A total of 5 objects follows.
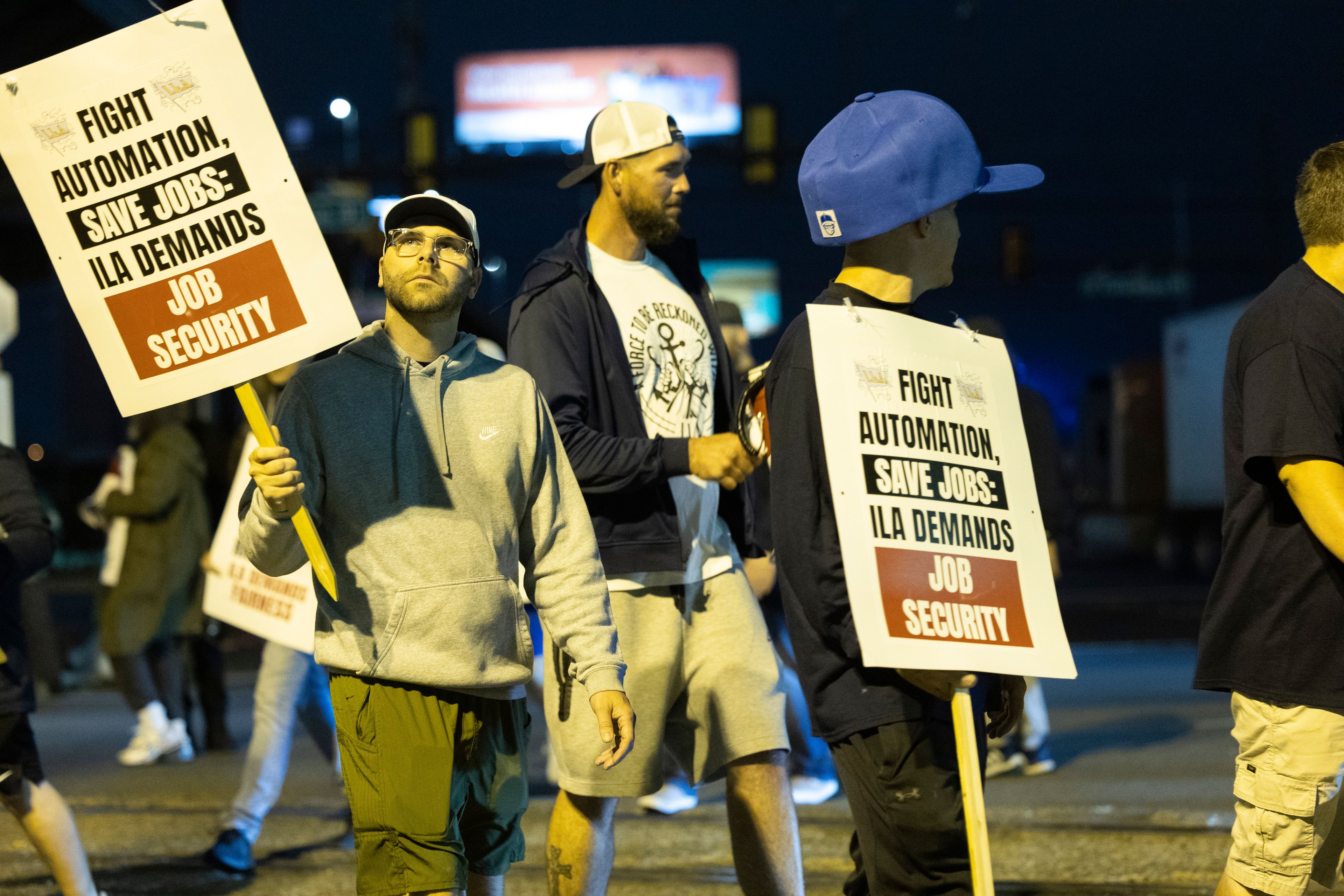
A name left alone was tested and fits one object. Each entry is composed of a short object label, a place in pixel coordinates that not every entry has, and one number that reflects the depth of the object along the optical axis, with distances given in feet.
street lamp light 82.38
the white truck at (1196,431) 67.72
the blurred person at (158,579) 25.14
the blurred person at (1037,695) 20.68
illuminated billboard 165.68
